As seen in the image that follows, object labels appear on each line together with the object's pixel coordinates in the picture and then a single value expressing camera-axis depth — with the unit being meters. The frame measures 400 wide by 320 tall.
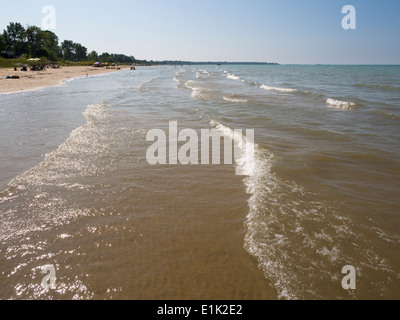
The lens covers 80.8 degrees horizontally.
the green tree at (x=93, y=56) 149.38
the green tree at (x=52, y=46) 93.64
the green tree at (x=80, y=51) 138.12
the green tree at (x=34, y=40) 87.38
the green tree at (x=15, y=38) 86.81
